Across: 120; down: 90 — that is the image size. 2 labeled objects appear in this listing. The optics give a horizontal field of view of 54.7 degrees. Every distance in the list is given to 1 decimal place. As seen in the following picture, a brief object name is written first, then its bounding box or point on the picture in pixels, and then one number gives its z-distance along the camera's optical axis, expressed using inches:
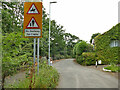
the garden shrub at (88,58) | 599.2
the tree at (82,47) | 757.0
